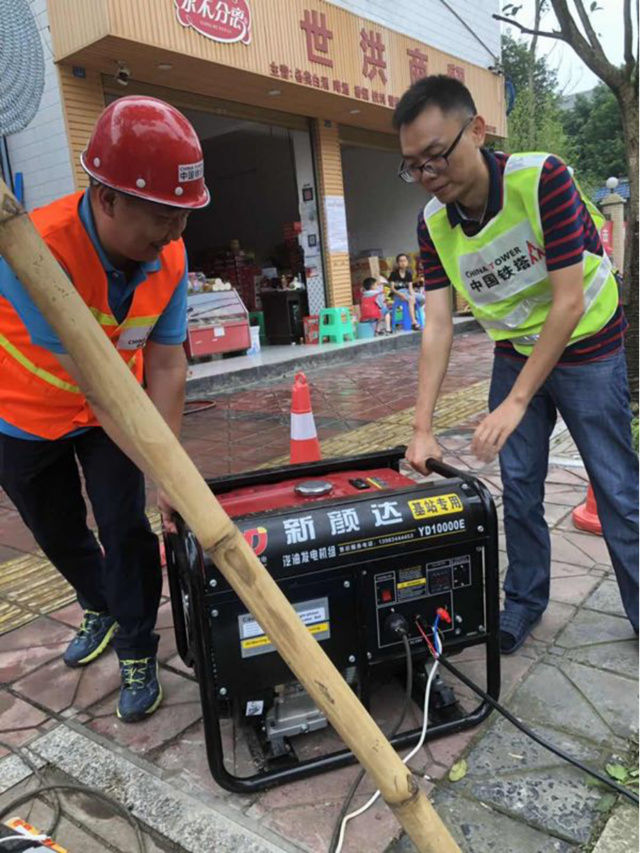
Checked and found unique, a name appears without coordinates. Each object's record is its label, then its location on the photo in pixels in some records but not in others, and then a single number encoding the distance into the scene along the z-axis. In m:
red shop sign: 7.59
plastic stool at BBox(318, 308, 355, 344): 11.78
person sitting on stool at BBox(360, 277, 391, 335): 12.33
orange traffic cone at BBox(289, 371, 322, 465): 3.45
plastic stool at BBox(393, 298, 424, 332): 13.09
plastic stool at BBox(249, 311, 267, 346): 13.28
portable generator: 1.77
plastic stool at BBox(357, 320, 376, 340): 12.29
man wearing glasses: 2.01
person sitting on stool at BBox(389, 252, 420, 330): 13.02
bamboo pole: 0.89
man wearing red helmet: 1.56
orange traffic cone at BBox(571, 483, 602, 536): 3.45
